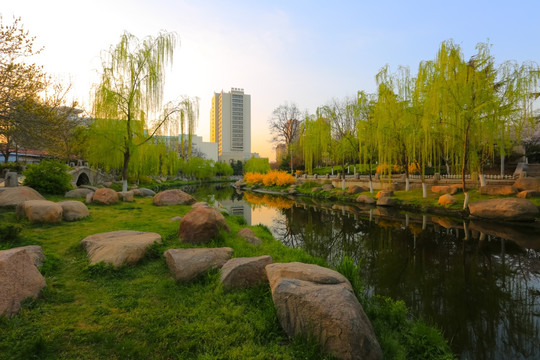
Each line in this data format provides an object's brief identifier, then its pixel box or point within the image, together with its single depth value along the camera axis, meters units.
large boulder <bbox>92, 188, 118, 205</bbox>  11.95
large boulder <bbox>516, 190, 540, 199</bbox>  13.16
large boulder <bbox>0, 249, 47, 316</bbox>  3.13
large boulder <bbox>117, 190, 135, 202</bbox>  13.30
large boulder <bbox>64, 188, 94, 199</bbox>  13.18
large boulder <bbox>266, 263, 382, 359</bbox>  2.80
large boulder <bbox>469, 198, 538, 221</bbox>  11.66
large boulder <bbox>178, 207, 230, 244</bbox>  6.41
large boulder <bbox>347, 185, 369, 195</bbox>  23.34
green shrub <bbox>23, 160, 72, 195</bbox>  12.59
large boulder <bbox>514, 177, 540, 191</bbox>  13.52
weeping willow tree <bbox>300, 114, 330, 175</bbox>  25.03
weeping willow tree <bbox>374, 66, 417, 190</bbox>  16.94
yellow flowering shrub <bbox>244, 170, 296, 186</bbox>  34.47
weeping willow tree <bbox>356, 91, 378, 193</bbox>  20.31
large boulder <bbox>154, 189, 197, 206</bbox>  13.11
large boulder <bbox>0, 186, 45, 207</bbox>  8.60
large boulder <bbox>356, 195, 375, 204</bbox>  19.56
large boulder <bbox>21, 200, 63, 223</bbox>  7.37
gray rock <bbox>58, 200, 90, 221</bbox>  8.21
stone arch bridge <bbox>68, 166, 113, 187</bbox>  21.43
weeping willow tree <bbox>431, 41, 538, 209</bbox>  12.49
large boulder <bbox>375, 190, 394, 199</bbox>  19.38
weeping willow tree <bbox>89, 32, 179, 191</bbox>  12.84
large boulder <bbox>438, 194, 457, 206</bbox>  14.87
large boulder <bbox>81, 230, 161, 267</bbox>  4.86
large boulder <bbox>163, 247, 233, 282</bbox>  4.44
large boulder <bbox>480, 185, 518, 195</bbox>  13.97
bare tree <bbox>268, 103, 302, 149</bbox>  44.34
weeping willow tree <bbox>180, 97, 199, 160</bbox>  13.84
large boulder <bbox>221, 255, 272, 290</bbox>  4.21
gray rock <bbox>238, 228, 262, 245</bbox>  7.53
